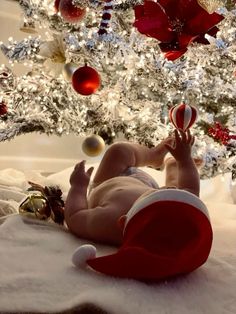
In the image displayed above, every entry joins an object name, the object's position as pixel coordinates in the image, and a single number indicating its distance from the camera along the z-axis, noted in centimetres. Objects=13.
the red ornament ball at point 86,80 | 129
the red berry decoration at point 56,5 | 135
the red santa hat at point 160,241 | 68
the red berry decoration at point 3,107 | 149
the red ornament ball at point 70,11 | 129
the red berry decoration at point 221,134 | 144
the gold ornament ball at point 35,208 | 102
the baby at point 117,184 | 90
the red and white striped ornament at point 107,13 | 129
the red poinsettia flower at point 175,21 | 115
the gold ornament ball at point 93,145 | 151
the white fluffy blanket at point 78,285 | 59
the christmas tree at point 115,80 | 135
